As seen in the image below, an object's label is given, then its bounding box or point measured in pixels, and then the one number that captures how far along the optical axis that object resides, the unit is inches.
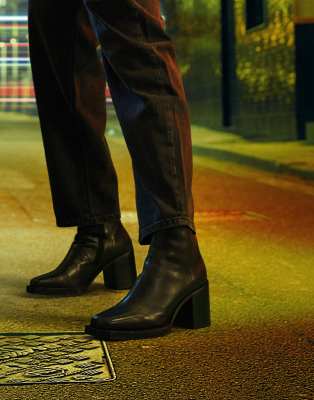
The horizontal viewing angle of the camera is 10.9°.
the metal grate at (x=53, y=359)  154.6
